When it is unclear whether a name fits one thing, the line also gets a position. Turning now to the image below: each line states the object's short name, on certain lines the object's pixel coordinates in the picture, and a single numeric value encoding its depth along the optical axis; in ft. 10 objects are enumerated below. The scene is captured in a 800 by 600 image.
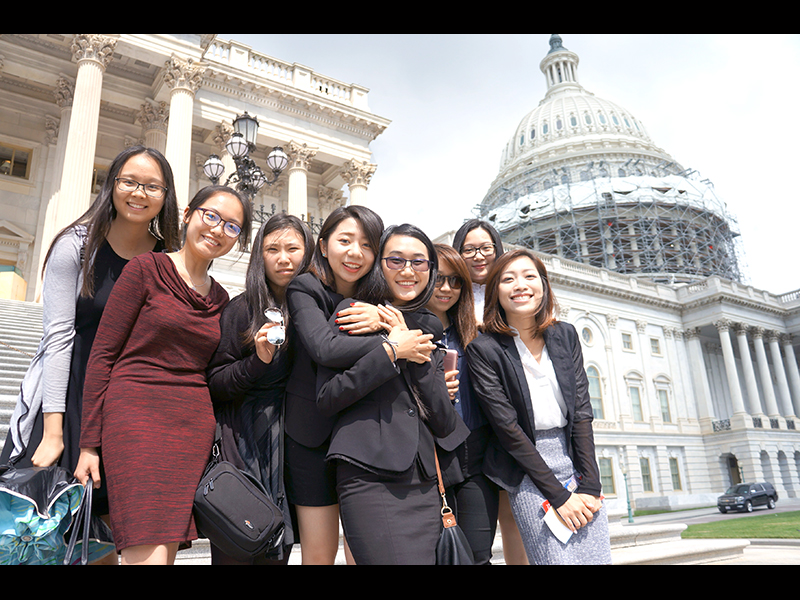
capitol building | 64.44
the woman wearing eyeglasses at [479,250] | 12.54
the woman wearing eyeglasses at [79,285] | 8.07
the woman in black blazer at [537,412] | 9.00
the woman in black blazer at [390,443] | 7.51
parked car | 76.92
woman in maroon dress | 7.43
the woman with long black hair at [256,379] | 8.48
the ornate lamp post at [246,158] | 37.14
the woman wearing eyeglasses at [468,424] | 9.16
